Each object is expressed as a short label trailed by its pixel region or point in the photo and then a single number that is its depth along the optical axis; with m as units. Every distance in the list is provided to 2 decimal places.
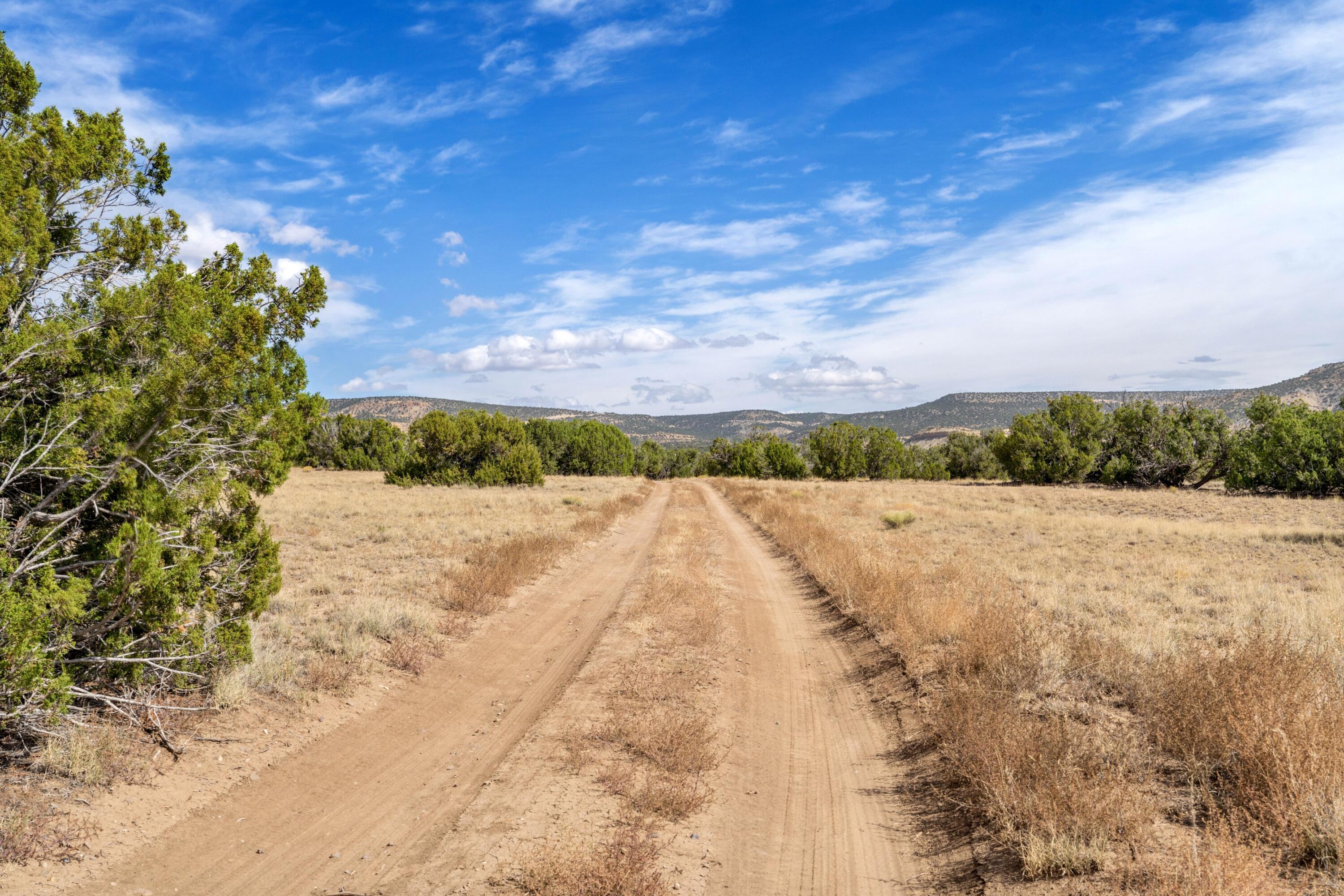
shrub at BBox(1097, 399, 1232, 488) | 54.41
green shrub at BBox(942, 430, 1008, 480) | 85.31
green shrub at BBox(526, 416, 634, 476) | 79.44
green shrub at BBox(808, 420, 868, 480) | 77.50
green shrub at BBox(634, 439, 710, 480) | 102.19
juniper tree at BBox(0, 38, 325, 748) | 5.15
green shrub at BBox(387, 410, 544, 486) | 45.59
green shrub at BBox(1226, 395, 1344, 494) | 44.12
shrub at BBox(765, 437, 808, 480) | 81.38
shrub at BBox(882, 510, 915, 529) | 27.19
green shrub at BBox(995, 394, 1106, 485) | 58.16
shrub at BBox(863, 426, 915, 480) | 78.50
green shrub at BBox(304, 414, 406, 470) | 71.19
